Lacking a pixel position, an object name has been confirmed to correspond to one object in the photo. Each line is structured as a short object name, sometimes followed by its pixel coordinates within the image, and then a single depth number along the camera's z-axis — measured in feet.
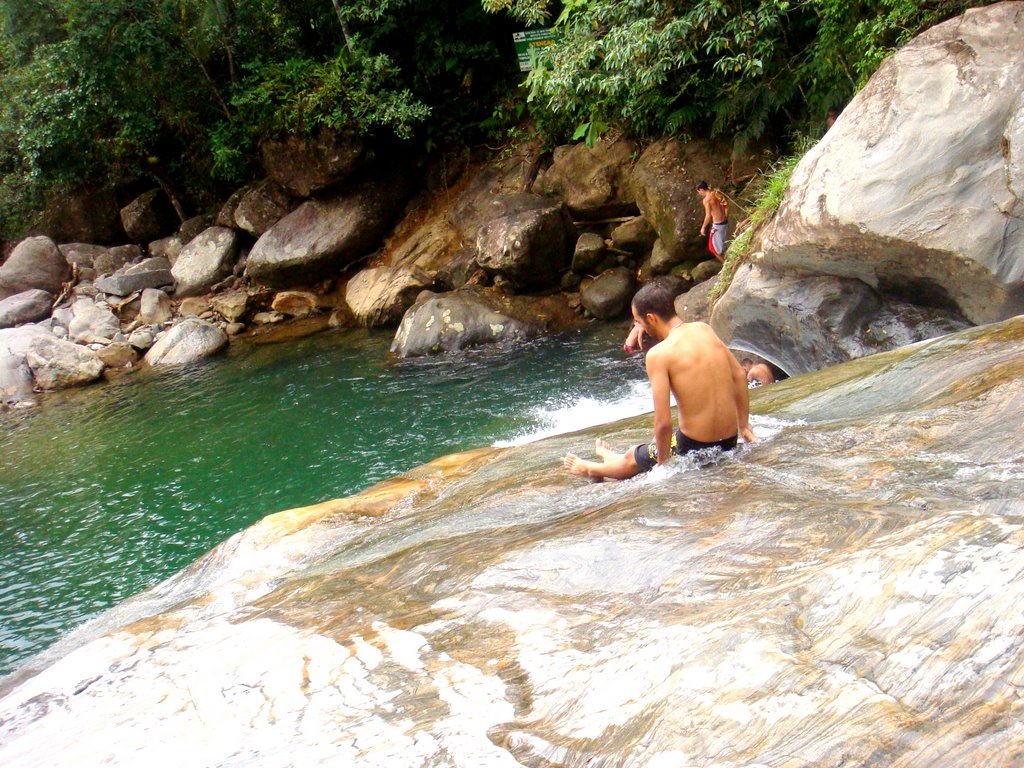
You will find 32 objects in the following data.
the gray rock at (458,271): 57.93
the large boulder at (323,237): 64.44
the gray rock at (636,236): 52.39
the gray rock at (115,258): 76.13
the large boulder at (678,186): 48.88
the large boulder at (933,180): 25.53
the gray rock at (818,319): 29.07
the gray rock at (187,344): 60.70
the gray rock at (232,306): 65.72
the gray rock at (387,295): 58.85
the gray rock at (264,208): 69.87
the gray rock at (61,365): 58.65
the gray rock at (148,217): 79.41
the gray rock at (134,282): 71.05
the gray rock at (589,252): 53.26
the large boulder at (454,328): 50.75
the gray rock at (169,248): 75.20
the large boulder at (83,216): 80.69
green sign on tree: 51.39
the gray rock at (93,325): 65.21
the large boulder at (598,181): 54.85
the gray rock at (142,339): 64.18
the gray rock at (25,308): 68.95
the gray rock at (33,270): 73.61
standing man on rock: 45.29
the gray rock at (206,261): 69.36
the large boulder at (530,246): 52.47
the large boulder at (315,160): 63.41
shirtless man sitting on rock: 17.07
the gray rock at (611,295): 50.80
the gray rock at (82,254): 77.13
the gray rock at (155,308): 67.72
